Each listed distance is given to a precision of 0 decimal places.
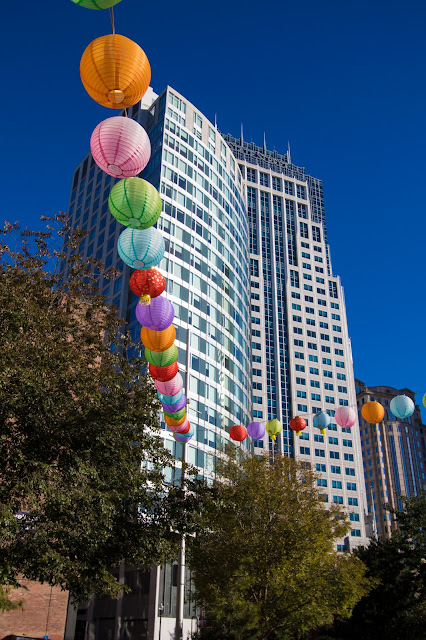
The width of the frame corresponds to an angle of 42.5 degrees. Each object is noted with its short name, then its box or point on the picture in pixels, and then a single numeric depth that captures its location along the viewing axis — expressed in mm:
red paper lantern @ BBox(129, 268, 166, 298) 14688
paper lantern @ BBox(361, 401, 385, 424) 23000
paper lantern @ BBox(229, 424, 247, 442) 28019
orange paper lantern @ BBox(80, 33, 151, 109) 10125
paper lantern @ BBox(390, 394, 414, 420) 22219
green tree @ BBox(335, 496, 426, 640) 30016
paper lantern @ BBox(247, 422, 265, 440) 28781
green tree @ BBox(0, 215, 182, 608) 13133
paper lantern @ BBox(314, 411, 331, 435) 28906
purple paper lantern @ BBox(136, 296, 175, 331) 15656
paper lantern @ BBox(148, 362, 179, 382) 17359
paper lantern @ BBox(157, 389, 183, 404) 19078
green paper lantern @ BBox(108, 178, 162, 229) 11641
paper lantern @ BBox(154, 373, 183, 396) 18078
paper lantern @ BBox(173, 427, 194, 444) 22625
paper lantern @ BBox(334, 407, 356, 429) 26047
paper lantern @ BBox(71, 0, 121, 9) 9133
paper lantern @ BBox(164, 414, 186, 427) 21047
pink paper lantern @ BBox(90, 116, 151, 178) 11094
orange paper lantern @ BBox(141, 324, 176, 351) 16375
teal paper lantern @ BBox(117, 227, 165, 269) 13344
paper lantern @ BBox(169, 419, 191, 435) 22047
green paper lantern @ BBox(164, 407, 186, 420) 20395
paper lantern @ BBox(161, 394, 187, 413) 19686
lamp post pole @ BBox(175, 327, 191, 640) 20538
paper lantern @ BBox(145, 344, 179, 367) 16906
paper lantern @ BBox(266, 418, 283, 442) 28400
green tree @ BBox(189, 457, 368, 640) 21953
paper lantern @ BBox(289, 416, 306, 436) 28891
